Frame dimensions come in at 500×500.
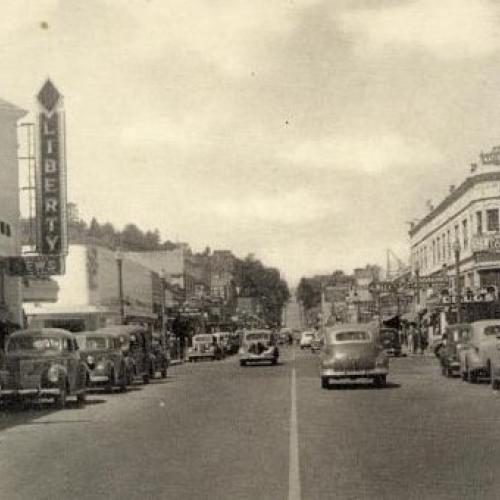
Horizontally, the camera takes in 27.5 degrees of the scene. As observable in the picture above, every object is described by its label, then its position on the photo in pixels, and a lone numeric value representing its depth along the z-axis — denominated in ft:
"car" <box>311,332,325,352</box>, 235.20
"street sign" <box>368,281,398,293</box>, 218.79
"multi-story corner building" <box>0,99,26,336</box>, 130.21
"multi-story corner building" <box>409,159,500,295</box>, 187.52
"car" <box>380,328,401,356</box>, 186.09
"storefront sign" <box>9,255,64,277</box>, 127.95
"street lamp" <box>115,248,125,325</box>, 151.23
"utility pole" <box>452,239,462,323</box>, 163.63
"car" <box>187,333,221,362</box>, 201.57
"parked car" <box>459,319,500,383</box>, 86.22
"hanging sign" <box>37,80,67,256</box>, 122.72
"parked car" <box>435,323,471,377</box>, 99.35
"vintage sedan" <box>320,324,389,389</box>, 85.66
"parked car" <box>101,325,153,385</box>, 98.38
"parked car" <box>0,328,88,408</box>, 71.15
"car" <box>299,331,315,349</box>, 282.77
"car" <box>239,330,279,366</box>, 152.09
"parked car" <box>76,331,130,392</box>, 88.43
